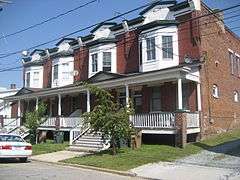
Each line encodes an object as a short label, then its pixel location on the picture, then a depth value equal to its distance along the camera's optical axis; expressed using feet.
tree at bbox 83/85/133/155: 40.05
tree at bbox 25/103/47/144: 59.25
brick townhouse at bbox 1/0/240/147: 48.47
